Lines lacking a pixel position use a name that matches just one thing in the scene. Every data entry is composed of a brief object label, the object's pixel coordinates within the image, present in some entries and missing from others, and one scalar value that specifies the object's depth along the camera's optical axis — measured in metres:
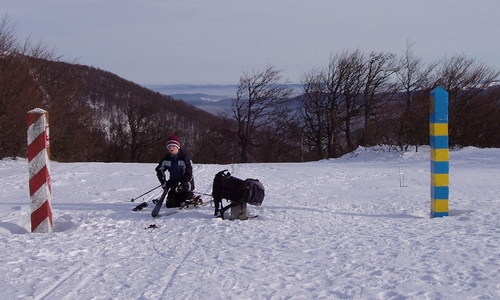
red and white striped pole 6.34
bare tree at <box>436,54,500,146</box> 25.88
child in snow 8.02
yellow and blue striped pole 6.59
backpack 6.98
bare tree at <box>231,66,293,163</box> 43.19
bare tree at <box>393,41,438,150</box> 21.72
